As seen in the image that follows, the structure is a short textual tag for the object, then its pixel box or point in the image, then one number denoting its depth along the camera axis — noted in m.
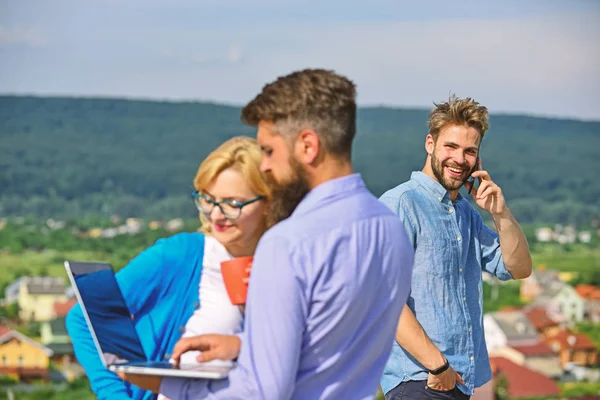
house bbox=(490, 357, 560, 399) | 51.22
